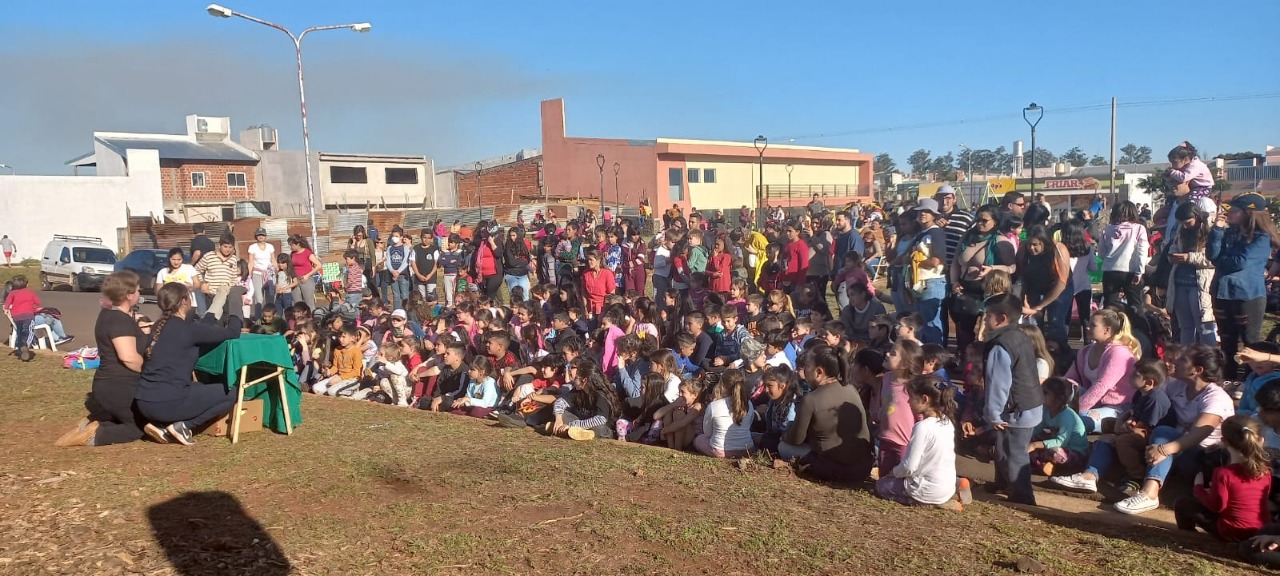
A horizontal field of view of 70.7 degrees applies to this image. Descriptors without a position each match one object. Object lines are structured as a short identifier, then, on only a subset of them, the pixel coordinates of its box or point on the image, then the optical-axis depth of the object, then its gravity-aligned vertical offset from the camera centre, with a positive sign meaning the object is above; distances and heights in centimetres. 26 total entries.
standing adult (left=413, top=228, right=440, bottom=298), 1484 -56
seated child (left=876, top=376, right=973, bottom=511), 554 -145
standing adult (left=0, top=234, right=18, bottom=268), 3700 -16
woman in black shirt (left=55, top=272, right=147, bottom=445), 669 -99
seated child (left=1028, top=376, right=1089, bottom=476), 657 -165
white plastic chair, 1312 -140
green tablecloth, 709 -102
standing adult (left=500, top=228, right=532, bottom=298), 1428 -53
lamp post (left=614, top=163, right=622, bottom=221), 3892 +150
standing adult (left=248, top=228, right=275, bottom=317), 1421 -57
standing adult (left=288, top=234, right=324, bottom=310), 1437 -53
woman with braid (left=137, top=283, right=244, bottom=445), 672 -101
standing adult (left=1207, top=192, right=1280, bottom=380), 772 -52
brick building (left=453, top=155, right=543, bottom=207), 4894 +260
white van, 2578 -61
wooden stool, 708 -129
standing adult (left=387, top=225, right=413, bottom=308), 1518 -48
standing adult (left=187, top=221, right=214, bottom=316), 1330 -19
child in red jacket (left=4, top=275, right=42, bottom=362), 1287 -93
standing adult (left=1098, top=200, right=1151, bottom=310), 903 -45
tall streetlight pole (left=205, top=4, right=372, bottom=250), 2075 +506
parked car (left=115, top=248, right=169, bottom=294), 2192 -53
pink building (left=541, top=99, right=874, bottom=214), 4372 +263
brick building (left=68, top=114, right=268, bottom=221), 4459 +357
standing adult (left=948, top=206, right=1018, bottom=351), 868 -48
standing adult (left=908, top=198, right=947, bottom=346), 917 -59
